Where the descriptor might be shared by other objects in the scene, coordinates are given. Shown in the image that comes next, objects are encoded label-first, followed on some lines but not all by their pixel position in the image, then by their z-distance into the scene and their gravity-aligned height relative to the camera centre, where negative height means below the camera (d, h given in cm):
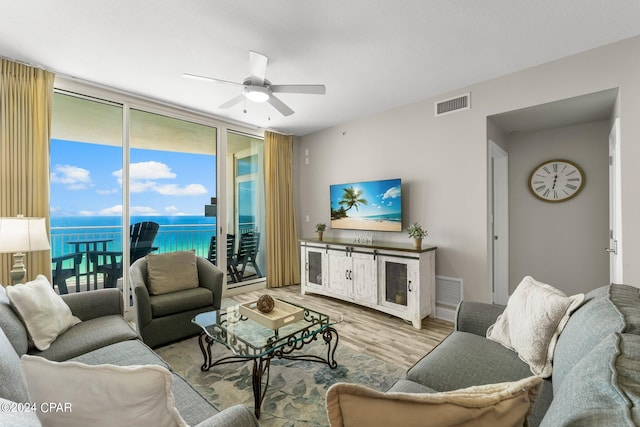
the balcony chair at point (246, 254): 443 -65
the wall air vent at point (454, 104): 311 +125
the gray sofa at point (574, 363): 56 -45
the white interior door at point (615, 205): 234 +6
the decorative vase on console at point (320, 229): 427 -24
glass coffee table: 170 -83
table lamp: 206 -17
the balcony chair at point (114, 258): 335 -53
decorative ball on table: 211 -69
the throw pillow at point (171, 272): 272 -59
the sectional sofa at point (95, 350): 85 -78
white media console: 308 -78
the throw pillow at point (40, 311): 166 -61
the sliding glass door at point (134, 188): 309 +34
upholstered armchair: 242 -77
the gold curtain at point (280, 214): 466 -1
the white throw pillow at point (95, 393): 70 -46
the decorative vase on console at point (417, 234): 320 -25
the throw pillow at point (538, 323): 136 -57
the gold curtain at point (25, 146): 250 +65
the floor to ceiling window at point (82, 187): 300 +32
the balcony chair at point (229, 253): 411 -59
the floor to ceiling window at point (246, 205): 439 +15
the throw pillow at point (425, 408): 57 -41
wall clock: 326 +39
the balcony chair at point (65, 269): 306 -62
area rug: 172 -122
